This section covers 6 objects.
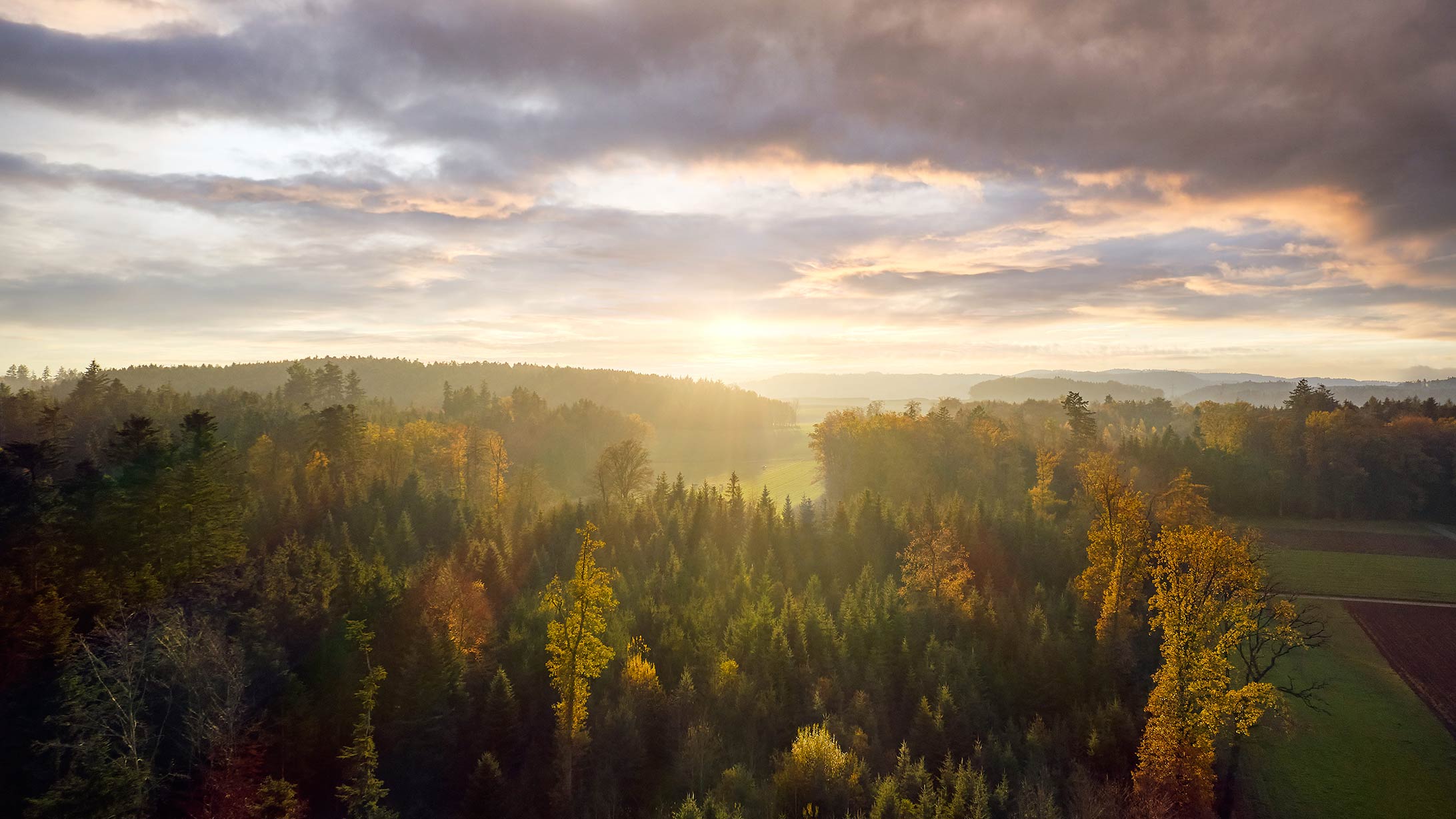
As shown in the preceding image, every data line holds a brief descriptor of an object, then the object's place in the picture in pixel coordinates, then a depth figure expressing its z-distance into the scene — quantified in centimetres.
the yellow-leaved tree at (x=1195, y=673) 3803
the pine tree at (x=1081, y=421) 10781
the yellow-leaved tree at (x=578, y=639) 4172
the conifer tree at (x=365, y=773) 3822
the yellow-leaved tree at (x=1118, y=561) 5669
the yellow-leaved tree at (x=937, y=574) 6456
